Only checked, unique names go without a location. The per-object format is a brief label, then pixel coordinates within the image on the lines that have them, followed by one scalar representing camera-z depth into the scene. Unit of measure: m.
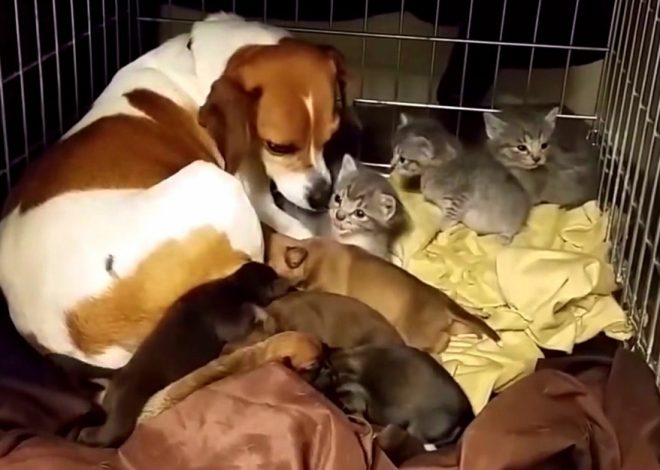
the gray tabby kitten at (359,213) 2.27
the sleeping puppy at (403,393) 1.74
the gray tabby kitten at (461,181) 2.38
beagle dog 1.83
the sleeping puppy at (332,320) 1.90
